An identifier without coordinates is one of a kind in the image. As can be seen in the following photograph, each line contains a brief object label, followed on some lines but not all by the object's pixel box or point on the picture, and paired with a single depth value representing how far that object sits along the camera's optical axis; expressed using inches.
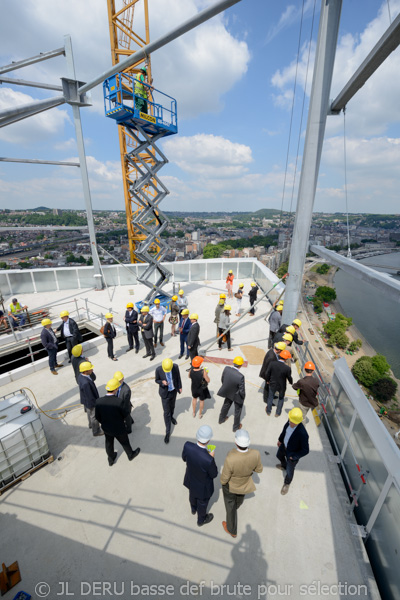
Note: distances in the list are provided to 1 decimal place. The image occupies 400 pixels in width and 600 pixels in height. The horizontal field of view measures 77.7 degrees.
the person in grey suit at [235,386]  196.1
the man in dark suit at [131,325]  319.3
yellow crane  873.0
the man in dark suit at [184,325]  294.0
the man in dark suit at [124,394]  176.7
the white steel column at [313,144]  235.2
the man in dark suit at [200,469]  131.9
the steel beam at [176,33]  217.2
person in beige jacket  131.8
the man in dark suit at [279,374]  212.2
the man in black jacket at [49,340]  278.8
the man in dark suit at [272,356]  227.6
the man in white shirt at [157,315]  334.3
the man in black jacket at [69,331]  287.7
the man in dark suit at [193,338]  274.3
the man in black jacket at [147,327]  304.7
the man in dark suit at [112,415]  165.2
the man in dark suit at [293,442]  153.1
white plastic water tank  165.3
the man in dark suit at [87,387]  192.2
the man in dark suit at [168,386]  191.2
